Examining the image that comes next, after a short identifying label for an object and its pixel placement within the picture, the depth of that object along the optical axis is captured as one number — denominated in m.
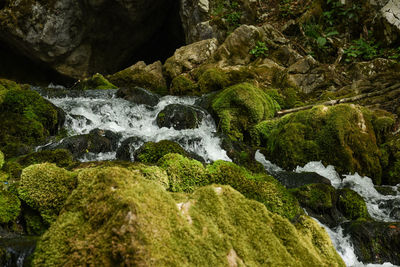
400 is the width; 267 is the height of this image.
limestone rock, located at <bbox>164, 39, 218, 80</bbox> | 16.39
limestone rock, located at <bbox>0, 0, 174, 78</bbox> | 17.69
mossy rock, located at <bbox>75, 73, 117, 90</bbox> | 15.17
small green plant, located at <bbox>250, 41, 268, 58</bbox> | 15.58
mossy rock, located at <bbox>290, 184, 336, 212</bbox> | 5.15
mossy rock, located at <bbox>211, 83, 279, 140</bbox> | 9.95
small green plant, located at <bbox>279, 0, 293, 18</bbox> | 17.94
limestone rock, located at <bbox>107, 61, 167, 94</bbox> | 16.53
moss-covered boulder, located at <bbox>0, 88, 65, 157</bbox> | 7.37
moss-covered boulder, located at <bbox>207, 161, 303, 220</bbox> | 4.24
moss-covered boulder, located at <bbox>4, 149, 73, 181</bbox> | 5.32
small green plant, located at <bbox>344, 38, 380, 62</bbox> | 14.39
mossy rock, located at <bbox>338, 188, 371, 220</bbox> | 5.43
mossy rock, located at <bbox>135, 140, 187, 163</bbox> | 5.59
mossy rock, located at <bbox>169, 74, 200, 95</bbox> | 14.19
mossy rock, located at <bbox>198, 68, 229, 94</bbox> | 13.88
